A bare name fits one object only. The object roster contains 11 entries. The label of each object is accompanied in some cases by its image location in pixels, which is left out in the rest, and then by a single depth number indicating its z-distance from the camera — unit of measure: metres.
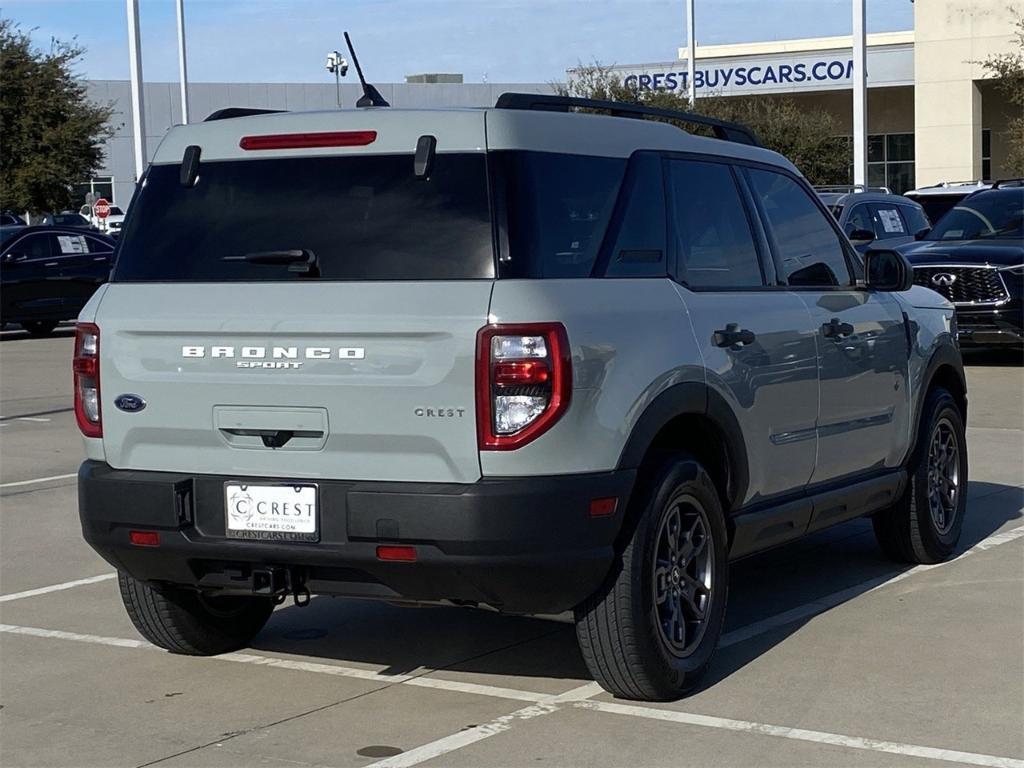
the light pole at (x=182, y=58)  38.72
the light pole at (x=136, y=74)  32.69
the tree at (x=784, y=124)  42.62
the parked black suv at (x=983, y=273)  16.91
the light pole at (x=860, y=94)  30.30
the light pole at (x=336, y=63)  55.62
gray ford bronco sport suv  5.06
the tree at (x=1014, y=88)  34.19
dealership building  43.62
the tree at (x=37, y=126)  38.88
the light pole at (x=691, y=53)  42.09
